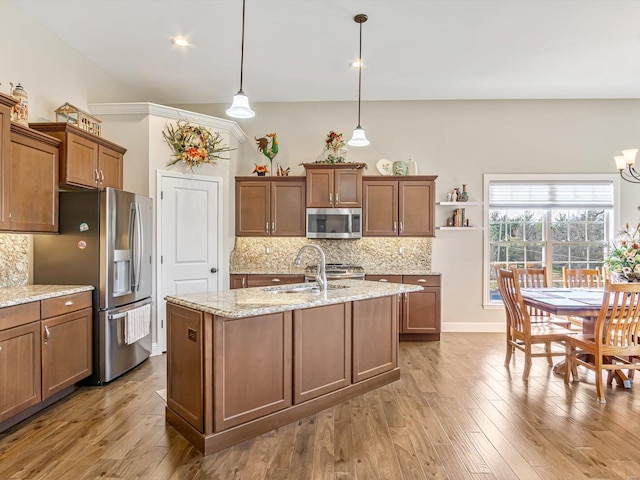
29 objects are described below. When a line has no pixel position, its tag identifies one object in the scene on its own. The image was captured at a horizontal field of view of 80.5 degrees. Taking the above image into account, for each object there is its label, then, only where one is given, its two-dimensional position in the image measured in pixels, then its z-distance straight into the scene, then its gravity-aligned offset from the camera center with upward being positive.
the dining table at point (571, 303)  3.28 -0.57
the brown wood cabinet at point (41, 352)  2.56 -0.89
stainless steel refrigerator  3.47 -0.21
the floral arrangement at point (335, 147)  5.35 +1.30
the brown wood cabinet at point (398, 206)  5.33 +0.46
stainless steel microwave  5.31 +0.22
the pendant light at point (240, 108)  2.90 +1.01
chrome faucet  3.01 -0.33
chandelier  3.91 +0.86
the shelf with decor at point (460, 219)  5.62 +0.32
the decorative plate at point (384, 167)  5.67 +1.07
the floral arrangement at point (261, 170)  5.46 +0.98
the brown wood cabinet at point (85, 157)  3.45 +0.80
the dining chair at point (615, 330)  3.09 -0.76
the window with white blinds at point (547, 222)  5.67 +0.26
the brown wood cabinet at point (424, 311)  5.10 -0.98
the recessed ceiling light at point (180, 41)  3.96 +2.08
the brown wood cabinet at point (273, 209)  5.41 +0.41
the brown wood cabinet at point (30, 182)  2.88 +0.44
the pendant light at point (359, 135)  3.57 +1.02
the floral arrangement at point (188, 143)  4.54 +1.15
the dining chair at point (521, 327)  3.59 -0.89
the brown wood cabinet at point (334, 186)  5.30 +0.73
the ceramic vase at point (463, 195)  5.62 +0.65
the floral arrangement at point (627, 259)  3.68 -0.19
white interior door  4.51 +0.01
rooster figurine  5.47 +1.34
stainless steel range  5.13 -0.47
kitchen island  2.34 -0.83
